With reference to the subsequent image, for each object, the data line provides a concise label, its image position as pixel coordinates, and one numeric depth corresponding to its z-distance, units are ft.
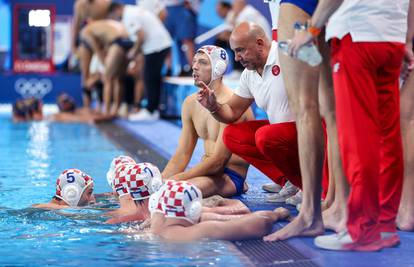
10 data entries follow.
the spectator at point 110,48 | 76.84
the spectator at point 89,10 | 81.20
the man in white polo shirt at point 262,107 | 28.73
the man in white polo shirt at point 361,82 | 21.76
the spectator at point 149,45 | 74.95
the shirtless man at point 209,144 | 31.91
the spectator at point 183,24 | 78.74
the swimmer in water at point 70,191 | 29.73
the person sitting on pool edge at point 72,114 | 74.79
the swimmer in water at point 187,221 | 23.84
